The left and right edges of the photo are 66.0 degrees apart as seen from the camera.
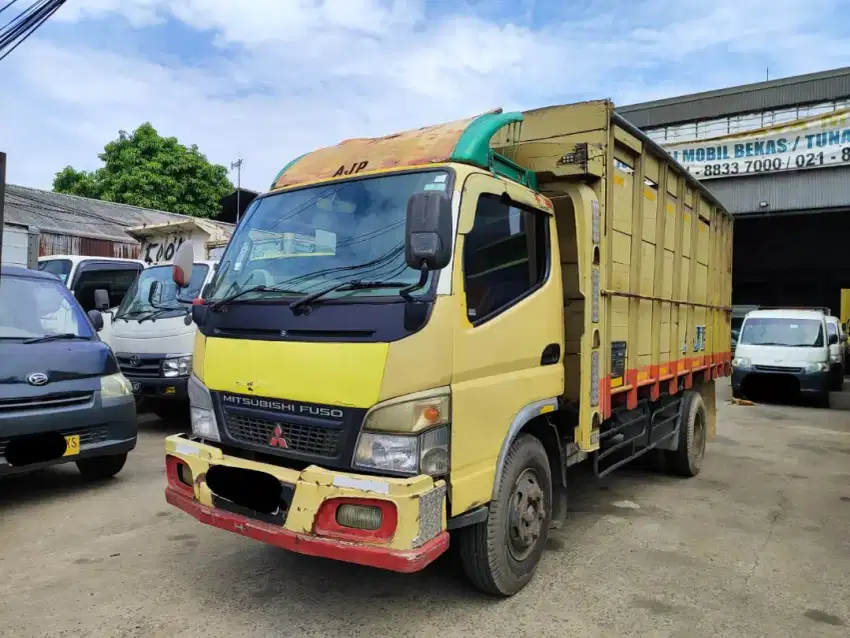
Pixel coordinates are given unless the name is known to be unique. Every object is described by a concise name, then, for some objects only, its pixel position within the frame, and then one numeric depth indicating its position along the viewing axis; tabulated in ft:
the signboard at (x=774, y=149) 51.13
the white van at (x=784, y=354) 40.73
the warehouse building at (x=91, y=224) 37.93
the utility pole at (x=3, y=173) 9.97
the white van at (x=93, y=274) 30.58
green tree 80.59
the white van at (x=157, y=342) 25.17
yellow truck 9.67
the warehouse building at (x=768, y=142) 52.24
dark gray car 15.81
